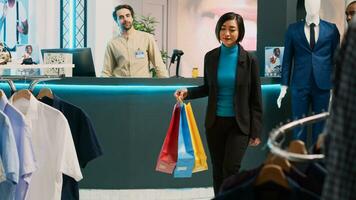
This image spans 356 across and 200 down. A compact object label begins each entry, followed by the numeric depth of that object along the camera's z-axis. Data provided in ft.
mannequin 24.62
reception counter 25.85
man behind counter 26.98
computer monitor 26.25
